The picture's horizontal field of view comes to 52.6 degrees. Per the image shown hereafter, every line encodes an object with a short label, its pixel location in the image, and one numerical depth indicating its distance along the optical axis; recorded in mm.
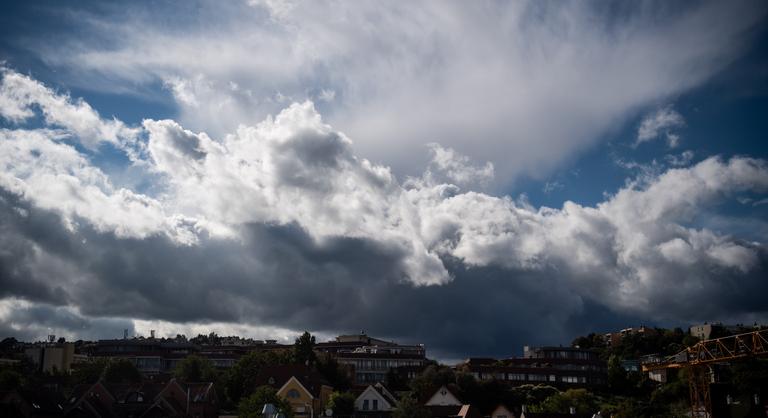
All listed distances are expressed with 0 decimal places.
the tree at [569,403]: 106438
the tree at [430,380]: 115625
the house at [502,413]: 103000
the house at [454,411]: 98500
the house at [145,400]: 99812
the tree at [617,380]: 146125
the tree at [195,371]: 127106
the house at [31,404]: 90981
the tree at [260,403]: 89312
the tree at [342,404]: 101000
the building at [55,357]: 177375
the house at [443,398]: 110312
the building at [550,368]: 147000
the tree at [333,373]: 122812
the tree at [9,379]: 113594
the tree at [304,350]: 128125
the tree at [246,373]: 114188
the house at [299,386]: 101062
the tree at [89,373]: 131250
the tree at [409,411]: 91688
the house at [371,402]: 105000
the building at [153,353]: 171500
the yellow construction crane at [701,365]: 112750
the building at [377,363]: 154250
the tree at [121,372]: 130000
